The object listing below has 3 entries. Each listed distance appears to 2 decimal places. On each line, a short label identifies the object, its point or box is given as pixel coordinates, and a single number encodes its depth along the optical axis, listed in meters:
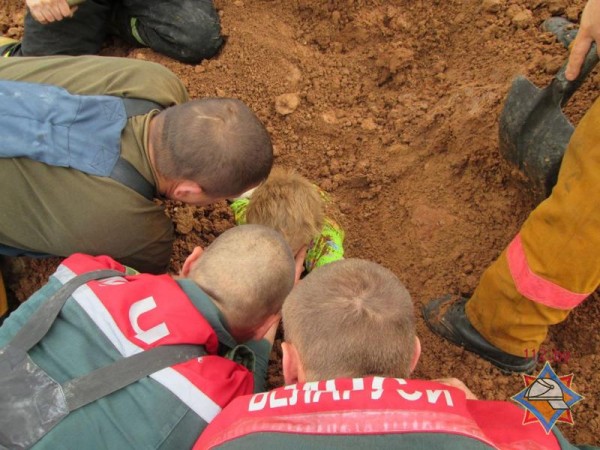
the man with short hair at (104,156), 1.83
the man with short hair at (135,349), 1.37
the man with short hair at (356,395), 1.05
